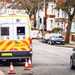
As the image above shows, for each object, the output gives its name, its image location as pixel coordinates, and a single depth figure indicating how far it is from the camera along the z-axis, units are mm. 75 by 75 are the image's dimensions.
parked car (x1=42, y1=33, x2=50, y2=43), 48178
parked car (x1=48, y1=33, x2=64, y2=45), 43598
